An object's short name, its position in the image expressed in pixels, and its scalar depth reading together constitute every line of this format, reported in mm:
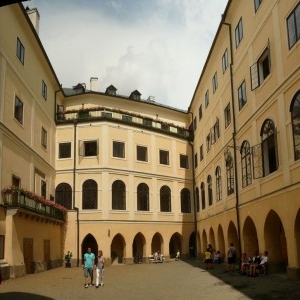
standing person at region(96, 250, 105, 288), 18609
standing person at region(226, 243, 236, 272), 23875
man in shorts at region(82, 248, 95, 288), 18797
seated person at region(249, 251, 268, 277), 20047
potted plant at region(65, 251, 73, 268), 33812
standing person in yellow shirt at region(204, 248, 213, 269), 26558
